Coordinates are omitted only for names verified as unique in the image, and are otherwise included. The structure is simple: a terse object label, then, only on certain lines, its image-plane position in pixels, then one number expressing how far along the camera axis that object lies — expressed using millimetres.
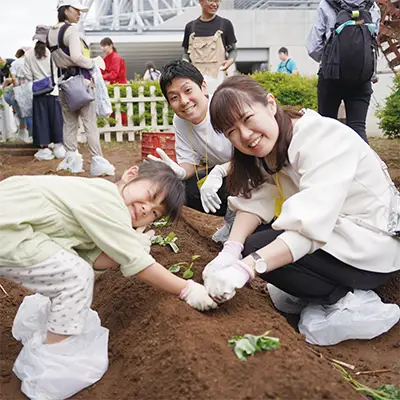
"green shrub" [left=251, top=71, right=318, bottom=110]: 9812
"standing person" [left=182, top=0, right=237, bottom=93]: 5246
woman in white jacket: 2008
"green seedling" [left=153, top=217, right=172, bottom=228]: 3576
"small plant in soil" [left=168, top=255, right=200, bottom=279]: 2422
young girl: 1783
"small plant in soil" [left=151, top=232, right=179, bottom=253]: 3040
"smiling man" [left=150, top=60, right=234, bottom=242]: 2943
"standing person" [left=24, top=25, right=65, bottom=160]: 7215
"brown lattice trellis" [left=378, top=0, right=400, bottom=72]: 5195
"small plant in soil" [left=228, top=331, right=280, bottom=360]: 1625
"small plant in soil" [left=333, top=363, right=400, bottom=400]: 1738
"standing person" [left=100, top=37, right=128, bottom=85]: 9997
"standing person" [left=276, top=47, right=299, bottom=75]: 11148
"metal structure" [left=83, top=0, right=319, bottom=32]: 16562
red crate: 5391
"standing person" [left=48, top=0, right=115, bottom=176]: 5363
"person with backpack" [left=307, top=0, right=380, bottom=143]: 3705
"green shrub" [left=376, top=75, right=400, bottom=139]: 7242
